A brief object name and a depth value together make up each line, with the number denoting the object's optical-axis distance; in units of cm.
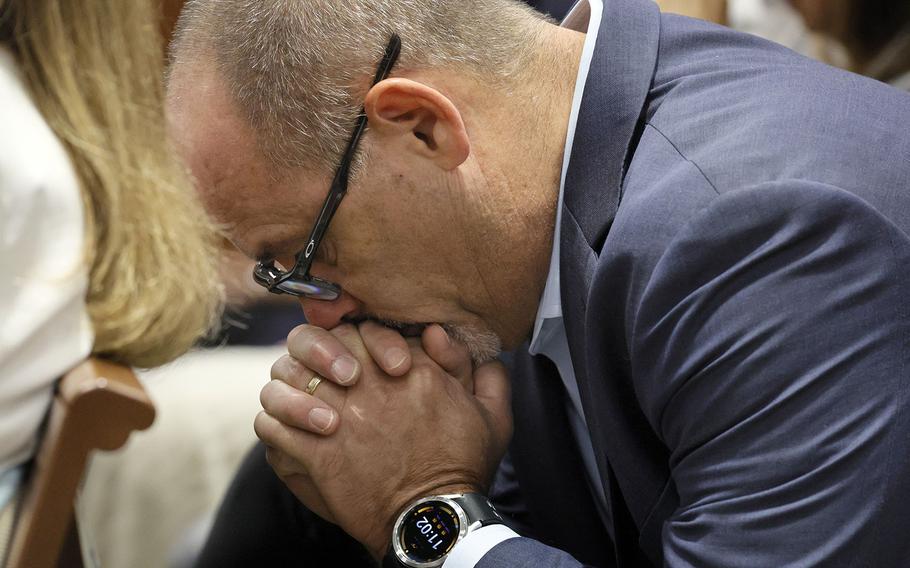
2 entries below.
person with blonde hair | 207
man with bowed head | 215
